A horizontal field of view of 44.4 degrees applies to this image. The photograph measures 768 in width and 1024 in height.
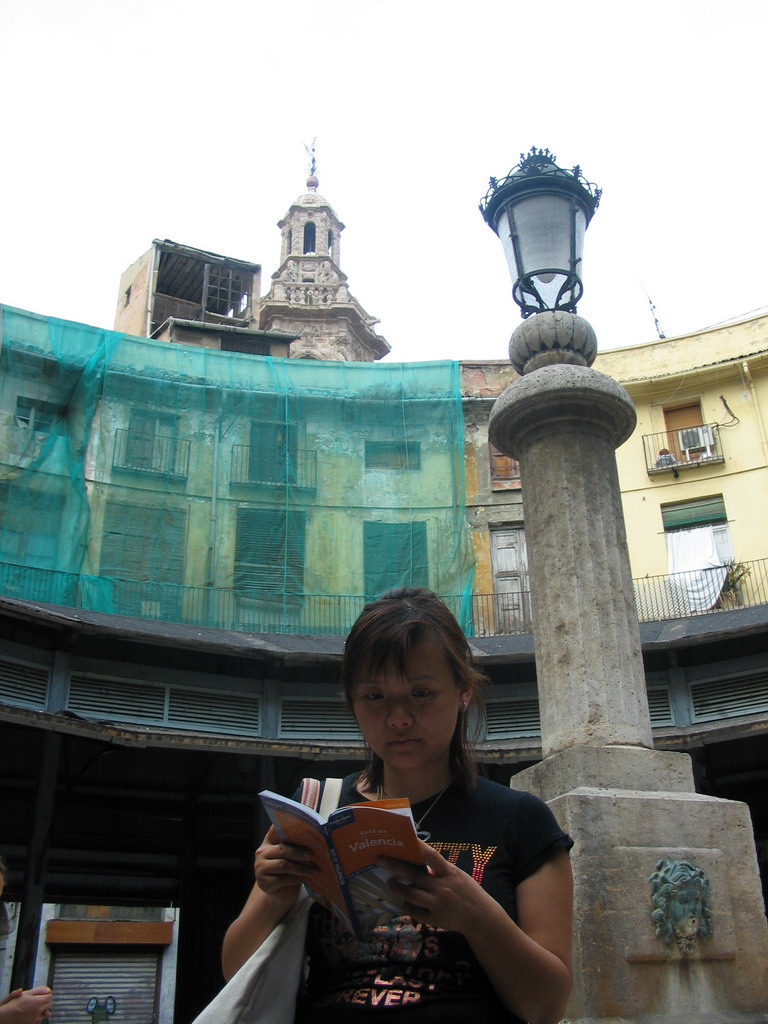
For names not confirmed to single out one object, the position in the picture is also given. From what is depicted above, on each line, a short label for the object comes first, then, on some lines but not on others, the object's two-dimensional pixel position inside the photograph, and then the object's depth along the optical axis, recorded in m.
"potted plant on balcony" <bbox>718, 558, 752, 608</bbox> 21.11
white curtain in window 21.41
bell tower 33.19
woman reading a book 1.76
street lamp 5.36
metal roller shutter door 25.44
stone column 3.62
